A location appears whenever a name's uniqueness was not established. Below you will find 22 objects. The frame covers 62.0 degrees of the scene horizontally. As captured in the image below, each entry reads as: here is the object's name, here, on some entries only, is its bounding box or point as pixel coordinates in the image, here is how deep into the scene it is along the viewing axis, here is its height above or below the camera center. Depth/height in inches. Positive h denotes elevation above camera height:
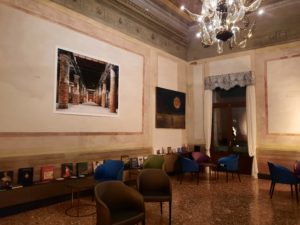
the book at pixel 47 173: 192.5 -34.3
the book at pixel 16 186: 171.2 -39.9
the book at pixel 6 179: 169.3 -34.3
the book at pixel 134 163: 264.2 -35.8
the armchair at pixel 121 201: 119.5 -36.6
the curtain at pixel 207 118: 348.8 +15.9
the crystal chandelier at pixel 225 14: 169.3 +80.9
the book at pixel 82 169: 215.3 -34.6
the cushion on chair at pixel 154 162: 248.2 -32.8
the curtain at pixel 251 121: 309.7 +10.6
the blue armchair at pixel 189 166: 273.5 -40.2
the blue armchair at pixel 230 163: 282.8 -38.1
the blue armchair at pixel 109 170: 204.7 -34.1
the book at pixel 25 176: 178.7 -34.2
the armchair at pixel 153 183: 158.4 -34.1
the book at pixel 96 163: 228.3 -31.8
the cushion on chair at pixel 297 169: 222.2 -35.3
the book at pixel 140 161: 272.7 -35.0
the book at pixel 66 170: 205.9 -34.0
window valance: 318.0 +65.7
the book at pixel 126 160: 258.8 -32.9
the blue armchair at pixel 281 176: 206.1 -38.7
